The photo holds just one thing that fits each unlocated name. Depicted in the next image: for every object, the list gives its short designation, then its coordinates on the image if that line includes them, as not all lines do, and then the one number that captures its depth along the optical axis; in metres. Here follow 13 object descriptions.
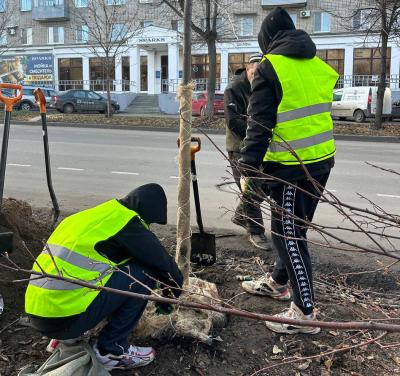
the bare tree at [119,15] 37.32
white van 22.27
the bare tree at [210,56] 19.33
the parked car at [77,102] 27.48
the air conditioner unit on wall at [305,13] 35.56
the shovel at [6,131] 3.57
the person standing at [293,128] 2.99
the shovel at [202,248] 4.11
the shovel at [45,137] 4.89
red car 24.87
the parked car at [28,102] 29.67
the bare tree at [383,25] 15.81
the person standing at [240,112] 4.70
